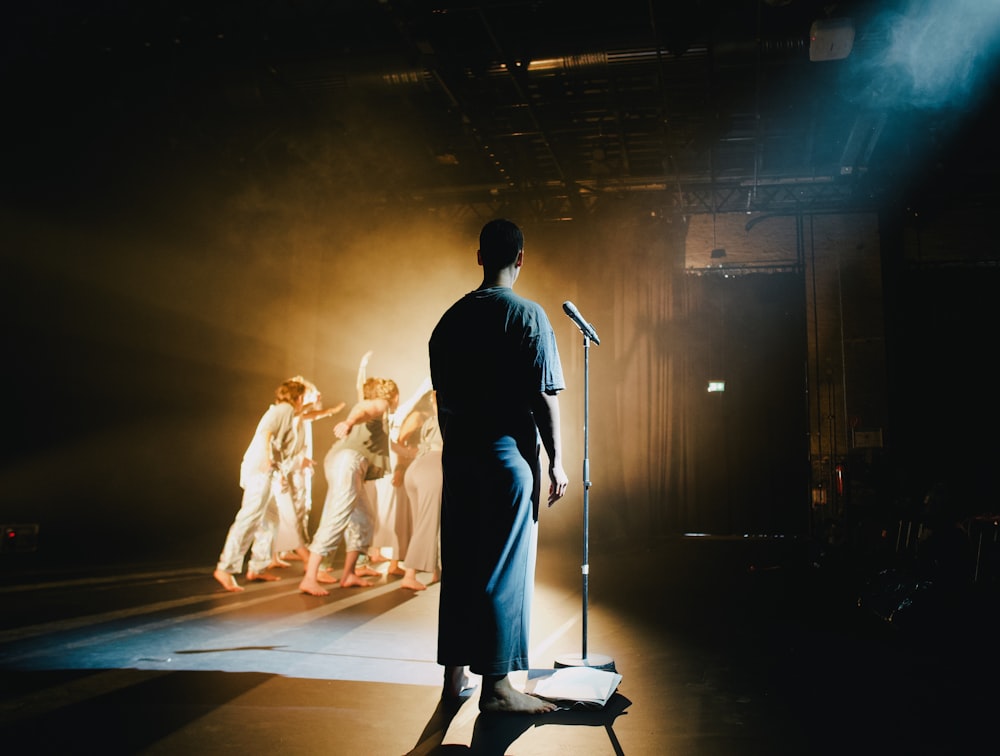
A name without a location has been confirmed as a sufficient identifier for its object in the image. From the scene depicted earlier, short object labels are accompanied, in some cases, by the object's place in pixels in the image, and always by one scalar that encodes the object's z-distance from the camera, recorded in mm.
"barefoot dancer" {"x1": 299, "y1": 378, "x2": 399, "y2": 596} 4371
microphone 2289
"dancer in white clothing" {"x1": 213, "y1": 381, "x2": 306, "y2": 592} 4520
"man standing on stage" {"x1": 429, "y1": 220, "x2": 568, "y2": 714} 1804
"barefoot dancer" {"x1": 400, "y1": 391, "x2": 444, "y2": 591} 4496
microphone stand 2344
